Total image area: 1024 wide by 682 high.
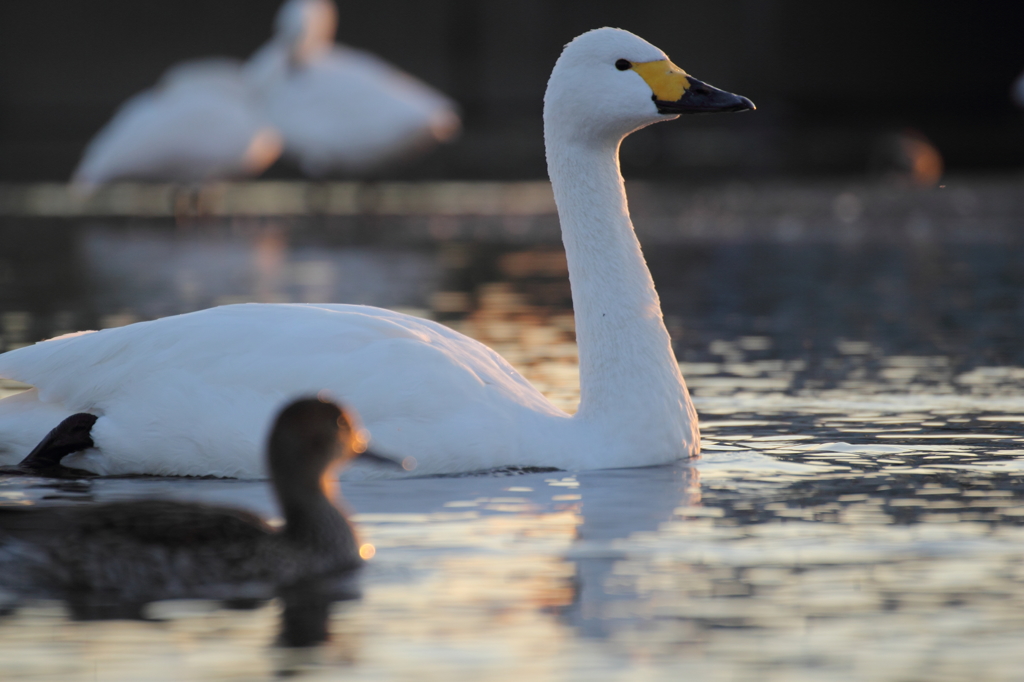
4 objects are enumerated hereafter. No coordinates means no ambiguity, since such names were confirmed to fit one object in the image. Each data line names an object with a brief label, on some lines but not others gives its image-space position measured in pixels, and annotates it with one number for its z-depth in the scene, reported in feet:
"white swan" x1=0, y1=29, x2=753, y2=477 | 44.19
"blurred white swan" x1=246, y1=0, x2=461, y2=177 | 162.91
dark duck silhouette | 33.55
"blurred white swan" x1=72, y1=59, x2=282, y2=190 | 151.02
